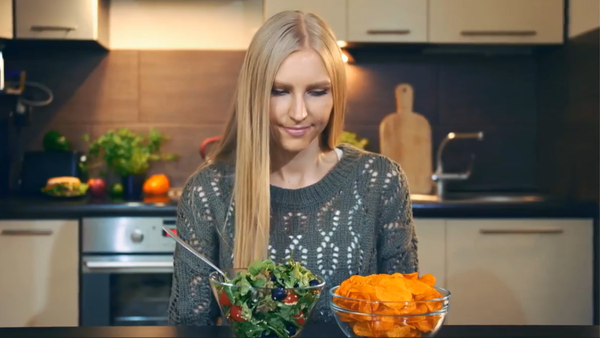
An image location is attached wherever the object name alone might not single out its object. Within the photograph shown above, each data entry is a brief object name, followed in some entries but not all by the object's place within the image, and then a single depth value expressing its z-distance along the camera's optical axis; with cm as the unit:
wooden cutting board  281
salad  85
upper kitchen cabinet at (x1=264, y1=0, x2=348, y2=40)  266
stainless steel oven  241
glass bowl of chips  82
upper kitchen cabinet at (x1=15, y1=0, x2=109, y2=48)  261
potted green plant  276
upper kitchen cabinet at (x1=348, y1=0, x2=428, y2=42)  266
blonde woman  127
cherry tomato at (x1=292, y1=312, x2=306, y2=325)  86
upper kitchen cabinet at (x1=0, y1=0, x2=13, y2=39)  255
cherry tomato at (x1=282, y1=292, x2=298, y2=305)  85
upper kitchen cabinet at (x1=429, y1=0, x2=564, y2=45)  267
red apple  269
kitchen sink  275
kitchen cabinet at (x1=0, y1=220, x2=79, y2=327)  242
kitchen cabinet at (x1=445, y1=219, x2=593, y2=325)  246
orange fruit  274
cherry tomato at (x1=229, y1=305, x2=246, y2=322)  86
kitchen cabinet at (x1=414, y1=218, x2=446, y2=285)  245
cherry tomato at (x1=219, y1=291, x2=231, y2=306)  87
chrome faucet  284
